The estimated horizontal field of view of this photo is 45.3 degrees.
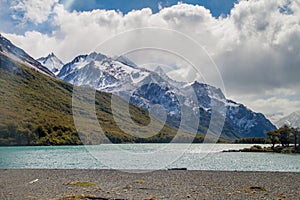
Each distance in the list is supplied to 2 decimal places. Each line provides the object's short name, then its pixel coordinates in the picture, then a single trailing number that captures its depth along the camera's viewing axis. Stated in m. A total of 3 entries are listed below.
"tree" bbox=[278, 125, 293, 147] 112.81
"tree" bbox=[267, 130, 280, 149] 116.75
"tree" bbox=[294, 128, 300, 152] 107.99
